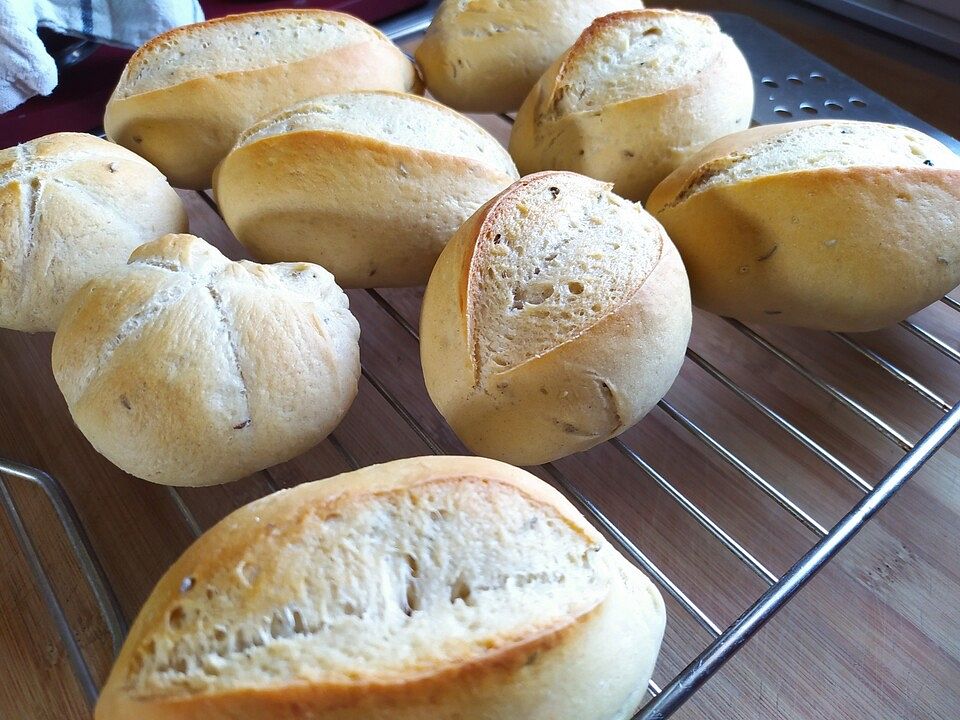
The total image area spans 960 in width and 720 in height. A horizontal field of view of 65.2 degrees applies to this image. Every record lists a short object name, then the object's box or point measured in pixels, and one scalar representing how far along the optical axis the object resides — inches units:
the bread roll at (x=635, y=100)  10.3
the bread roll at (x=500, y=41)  12.1
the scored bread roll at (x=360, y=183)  9.4
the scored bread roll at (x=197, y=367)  7.8
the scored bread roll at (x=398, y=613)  5.6
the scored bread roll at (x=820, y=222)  8.7
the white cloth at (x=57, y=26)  11.8
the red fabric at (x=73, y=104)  13.1
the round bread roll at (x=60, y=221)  9.2
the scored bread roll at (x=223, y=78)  11.0
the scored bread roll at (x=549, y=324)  7.8
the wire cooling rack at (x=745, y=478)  7.0
